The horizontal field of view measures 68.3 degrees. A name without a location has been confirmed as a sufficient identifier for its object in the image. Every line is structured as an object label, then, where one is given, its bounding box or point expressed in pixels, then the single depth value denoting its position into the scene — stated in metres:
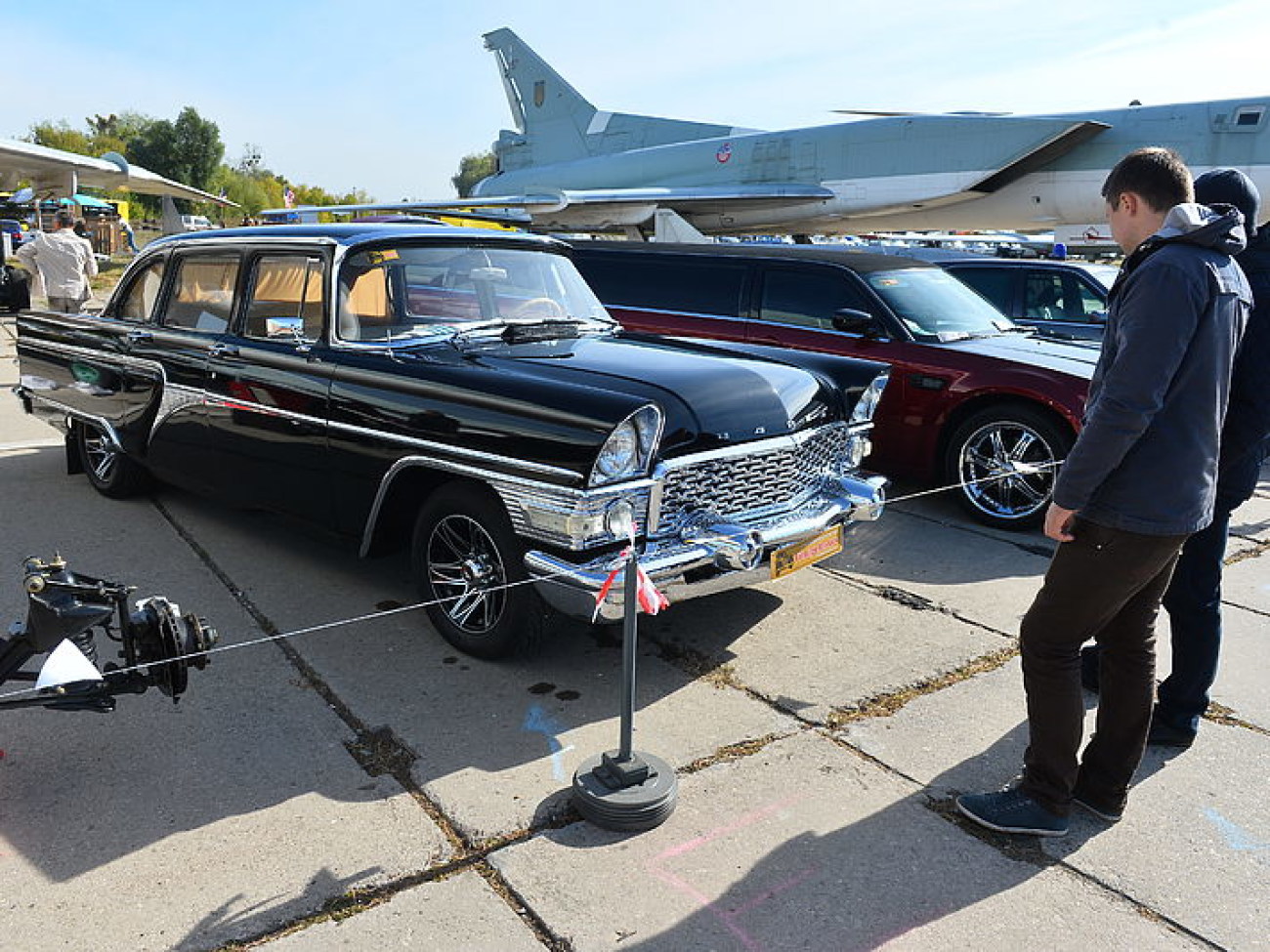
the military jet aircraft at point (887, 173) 17.73
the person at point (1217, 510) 3.12
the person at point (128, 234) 42.37
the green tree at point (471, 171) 143.50
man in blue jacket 2.48
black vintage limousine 3.54
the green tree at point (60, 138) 88.38
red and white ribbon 3.08
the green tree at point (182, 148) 73.81
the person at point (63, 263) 11.35
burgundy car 6.20
